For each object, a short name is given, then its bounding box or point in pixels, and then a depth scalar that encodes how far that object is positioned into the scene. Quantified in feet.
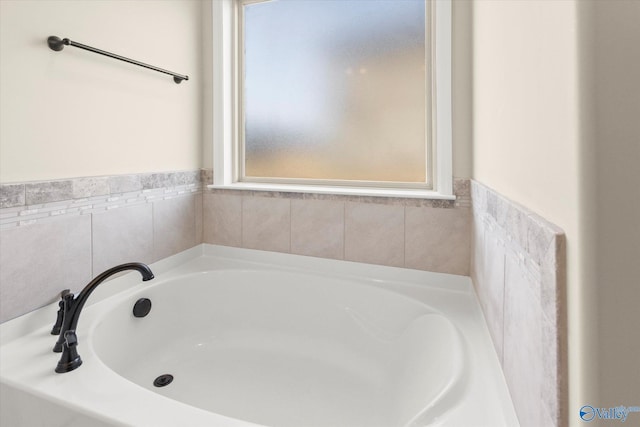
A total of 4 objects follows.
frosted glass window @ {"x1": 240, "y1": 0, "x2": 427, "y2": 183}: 5.91
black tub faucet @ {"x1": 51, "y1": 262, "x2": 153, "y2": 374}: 3.26
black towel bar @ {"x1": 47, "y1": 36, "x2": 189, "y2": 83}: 4.00
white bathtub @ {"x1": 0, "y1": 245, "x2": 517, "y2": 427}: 2.84
